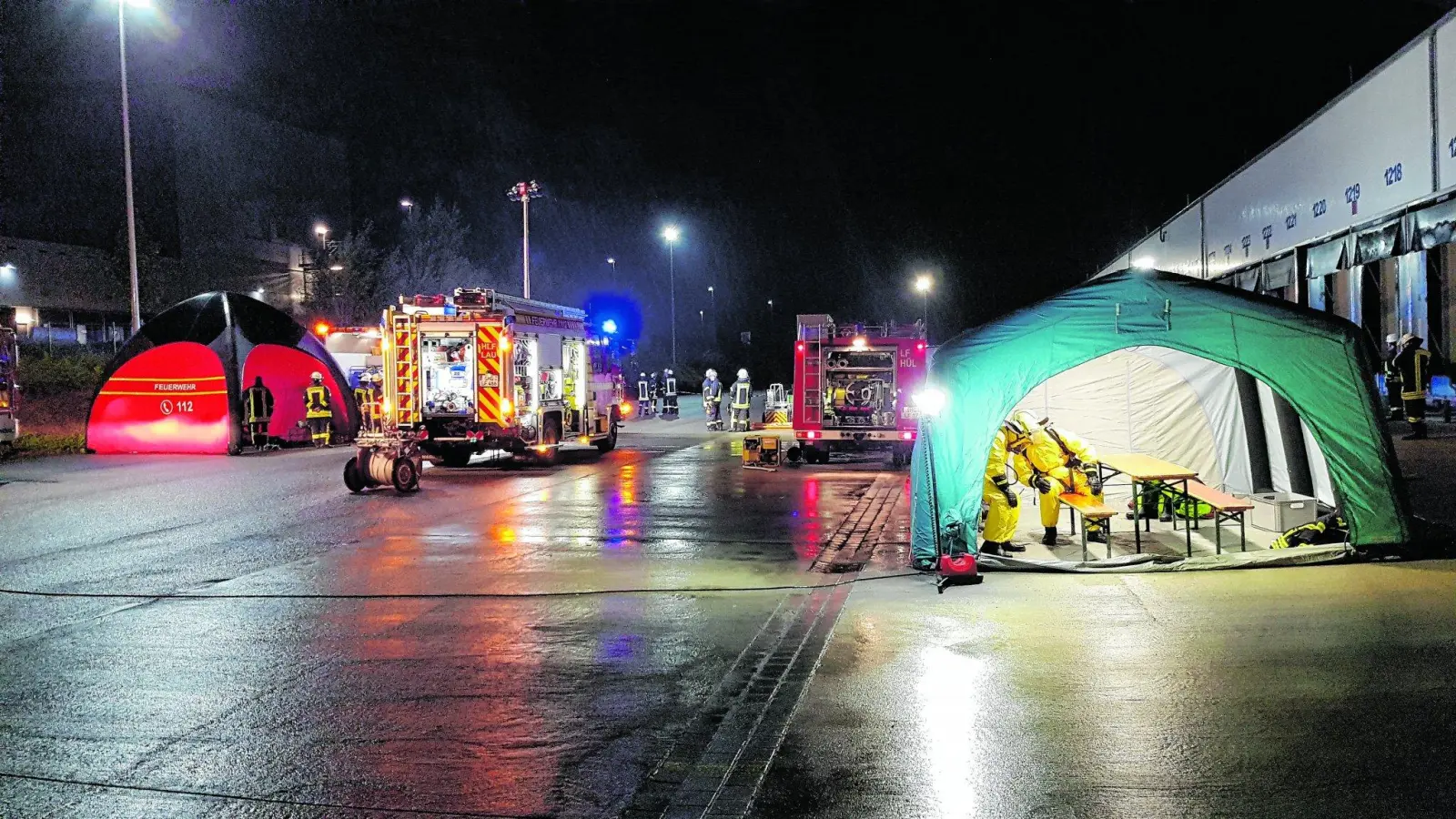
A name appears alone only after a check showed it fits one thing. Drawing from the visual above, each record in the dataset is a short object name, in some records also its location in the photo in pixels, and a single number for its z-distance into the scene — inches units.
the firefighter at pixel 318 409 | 1015.6
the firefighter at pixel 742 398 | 1135.0
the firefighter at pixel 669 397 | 1615.4
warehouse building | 708.7
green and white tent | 350.0
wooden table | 385.3
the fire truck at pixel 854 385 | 789.9
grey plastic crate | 404.5
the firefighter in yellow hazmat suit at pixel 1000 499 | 374.3
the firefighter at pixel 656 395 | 1699.8
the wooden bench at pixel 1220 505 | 366.6
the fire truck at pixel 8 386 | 816.3
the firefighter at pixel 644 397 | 1703.4
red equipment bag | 339.9
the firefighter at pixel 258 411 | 948.0
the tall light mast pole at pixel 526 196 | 1315.2
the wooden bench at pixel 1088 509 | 366.9
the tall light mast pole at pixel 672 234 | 1754.4
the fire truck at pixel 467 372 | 745.0
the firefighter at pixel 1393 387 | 807.8
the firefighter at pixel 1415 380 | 684.1
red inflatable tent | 927.0
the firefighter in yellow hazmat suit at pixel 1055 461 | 385.1
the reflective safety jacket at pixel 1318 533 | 375.2
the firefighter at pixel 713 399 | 1261.1
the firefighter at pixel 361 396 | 1059.9
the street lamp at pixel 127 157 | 949.8
